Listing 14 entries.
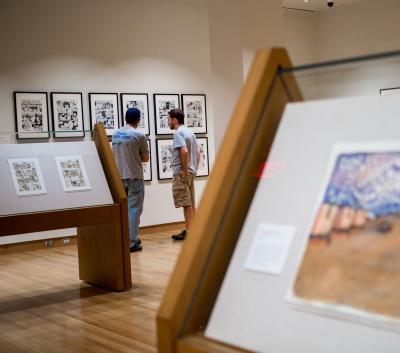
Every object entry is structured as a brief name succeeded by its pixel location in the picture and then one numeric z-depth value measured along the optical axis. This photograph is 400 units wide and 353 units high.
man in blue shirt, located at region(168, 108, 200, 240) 8.30
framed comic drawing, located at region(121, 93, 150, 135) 9.69
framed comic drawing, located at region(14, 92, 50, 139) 8.69
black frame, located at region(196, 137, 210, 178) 10.81
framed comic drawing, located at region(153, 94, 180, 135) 10.09
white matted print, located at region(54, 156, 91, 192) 5.76
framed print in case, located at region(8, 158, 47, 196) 5.52
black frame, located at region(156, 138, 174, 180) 10.09
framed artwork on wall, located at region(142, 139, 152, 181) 9.90
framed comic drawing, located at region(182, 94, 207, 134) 10.51
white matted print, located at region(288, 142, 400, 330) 1.23
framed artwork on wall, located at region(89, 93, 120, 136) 9.38
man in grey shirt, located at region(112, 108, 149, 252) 7.59
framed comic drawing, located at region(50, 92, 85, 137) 9.01
